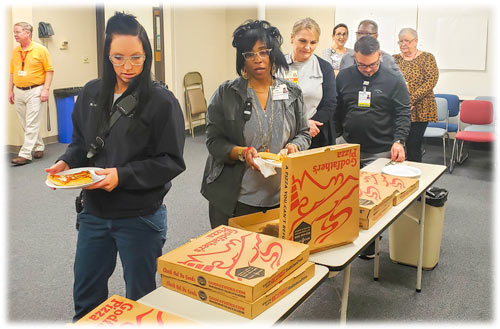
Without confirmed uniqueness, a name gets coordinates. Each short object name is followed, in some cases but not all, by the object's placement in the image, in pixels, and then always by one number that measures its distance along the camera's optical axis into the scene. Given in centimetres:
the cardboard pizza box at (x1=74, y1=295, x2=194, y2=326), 126
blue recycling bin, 684
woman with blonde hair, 315
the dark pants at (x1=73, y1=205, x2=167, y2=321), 180
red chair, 561
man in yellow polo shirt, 577
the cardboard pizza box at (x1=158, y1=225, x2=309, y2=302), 136
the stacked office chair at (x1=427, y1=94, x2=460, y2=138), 626
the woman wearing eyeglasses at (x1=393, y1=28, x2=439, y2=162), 433
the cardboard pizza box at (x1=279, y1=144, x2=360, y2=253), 158
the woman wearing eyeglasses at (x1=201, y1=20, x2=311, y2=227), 215
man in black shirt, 302
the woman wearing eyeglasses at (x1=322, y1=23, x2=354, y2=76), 470
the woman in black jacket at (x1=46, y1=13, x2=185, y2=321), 175
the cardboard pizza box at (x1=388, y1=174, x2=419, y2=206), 231
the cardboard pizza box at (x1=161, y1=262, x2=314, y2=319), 133
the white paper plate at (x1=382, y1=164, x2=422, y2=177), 269
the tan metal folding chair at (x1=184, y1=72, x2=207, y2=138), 746
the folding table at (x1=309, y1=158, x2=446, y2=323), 170
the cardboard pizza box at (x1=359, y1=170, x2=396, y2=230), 199
